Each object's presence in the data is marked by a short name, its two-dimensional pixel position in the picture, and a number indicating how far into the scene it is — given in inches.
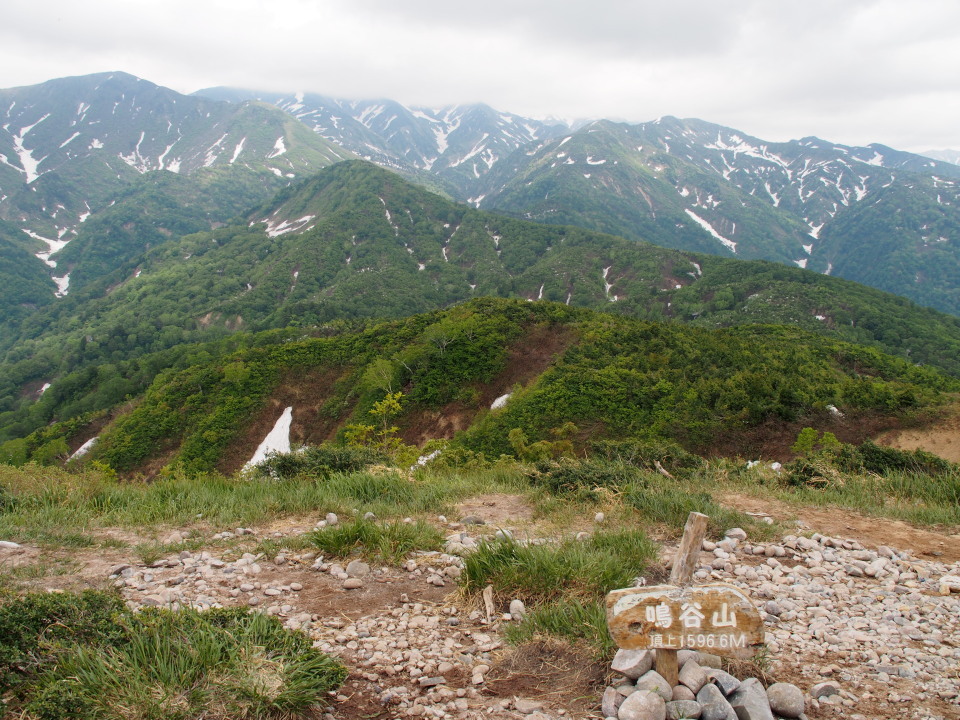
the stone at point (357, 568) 217.0
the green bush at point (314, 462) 399.2
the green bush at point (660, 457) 463.5
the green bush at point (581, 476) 330.3
